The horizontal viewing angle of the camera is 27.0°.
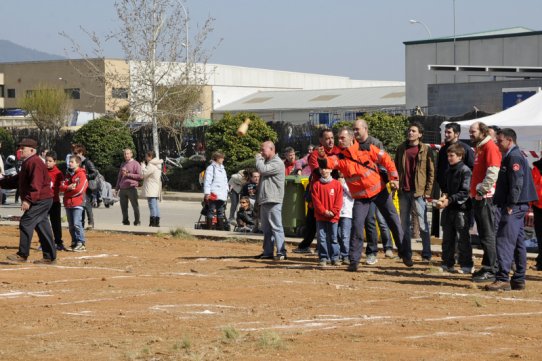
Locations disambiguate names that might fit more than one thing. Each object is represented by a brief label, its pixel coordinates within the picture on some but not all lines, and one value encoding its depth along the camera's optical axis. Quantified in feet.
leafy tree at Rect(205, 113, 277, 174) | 128.57
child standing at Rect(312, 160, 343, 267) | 51.34
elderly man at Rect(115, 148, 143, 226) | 77.66
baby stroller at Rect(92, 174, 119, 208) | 109.50
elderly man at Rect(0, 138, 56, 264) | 53.06
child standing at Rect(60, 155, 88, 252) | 60.23
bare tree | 150.61
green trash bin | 64.39
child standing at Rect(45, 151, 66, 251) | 59.67
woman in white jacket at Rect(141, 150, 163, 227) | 77.92
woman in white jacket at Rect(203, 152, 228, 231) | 71.67
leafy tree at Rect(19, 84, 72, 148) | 234.38
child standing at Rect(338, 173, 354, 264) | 52.65
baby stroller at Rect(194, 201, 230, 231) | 73.36
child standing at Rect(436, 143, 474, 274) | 47.57
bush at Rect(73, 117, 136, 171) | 144.46
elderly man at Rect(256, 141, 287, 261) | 54.08
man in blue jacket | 42.93
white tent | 65.31
